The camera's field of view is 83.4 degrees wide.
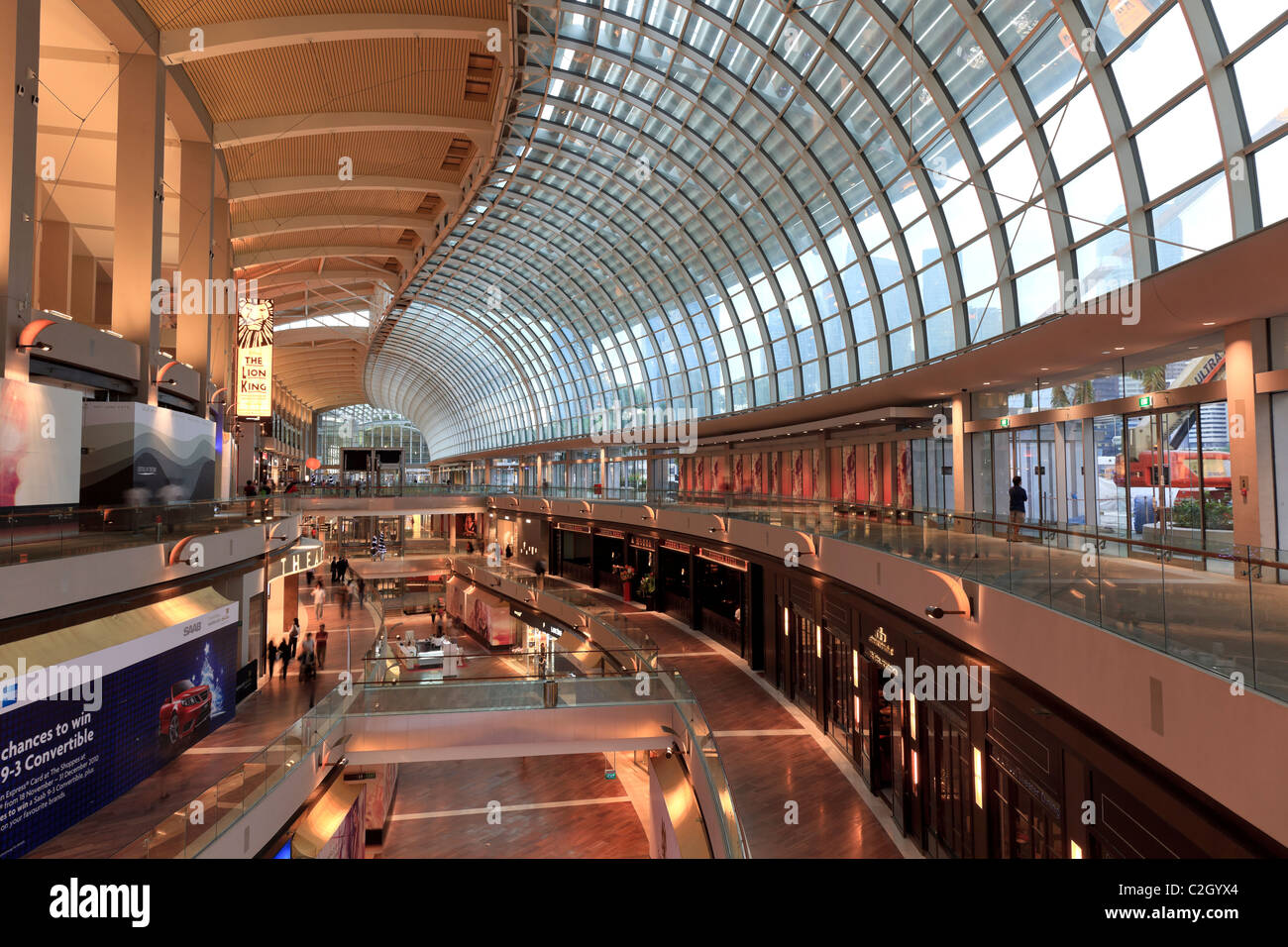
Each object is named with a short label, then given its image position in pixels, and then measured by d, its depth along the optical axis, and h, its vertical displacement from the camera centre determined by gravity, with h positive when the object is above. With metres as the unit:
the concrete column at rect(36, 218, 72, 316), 22.78 +7.23
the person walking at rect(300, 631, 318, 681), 19.70 -4.55
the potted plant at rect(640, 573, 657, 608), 29.59 -3.88
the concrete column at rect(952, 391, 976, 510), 19.08 +0.72
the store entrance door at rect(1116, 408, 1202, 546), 13.02 +0.37
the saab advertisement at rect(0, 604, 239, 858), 8.72 -3.33
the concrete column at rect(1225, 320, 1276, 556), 10.70 +0.75
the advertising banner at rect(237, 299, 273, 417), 22.45 +4.25
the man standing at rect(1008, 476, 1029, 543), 14.81 -0.17
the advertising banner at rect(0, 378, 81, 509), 10.37 +0.80
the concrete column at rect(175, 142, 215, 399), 20.16 +7.35
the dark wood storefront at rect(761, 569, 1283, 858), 6.11 -3.35
